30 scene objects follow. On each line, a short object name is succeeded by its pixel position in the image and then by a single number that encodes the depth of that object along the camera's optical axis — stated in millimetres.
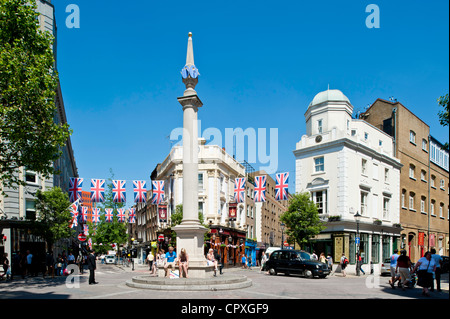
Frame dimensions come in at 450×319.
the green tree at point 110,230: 62188
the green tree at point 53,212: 29188
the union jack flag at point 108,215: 47256
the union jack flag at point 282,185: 29969
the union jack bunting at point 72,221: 32725
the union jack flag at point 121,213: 45488
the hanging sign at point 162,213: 39094
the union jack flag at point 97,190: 28109
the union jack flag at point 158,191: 32719
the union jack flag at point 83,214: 42438
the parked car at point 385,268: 27188
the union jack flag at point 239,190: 36500
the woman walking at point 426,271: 15945
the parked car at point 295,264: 25422
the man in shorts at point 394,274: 18594
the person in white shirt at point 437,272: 17716
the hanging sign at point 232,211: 39000
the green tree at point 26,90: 18109
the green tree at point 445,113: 15648
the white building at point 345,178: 36594
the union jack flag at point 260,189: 31881
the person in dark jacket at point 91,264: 18738
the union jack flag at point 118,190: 28375
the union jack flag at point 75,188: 28391
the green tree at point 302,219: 34688
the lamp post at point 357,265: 30312
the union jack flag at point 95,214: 51906
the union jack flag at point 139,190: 29547
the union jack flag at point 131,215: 46000
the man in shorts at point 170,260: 19288
